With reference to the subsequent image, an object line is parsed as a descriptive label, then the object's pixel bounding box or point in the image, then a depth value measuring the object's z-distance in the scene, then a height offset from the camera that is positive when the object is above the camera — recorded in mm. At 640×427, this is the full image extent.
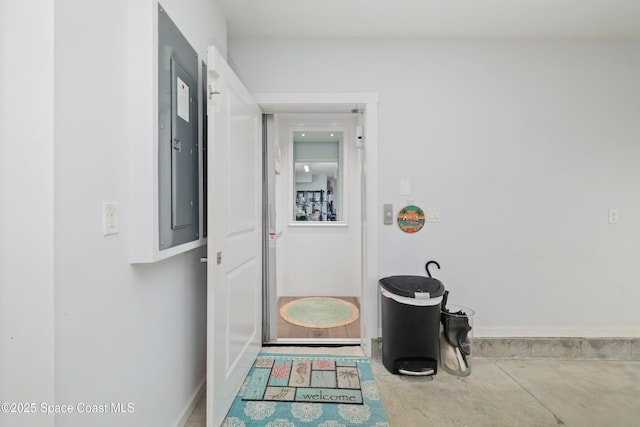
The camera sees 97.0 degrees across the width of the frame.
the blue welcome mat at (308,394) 1598 -1152
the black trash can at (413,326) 1920 -781
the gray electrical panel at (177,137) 1177 +348
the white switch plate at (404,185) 2254 +216
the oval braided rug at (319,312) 2861 -1094
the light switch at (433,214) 2266 -6
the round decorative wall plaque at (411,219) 2248 -46
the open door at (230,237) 1389 -143
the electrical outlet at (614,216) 2277 -16
